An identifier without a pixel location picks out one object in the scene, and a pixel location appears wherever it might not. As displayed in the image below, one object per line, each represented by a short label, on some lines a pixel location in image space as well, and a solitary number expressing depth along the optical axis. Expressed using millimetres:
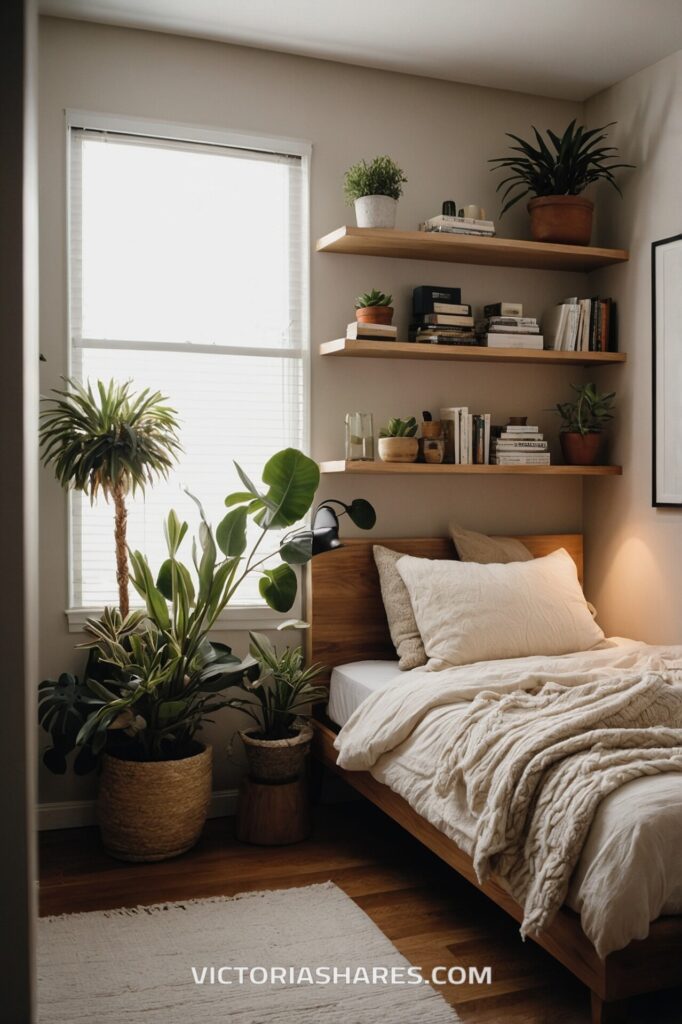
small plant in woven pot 3408
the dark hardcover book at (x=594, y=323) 4120
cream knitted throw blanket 2084
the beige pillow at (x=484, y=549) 3920
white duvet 1950
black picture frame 3838
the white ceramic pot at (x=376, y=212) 3641
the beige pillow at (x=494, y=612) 3424
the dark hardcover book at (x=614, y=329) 4156
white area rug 2283
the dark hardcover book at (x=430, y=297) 3900
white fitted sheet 3383
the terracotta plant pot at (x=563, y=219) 3973
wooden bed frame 1991
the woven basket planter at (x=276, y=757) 3395
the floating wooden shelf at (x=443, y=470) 3676
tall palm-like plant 3268
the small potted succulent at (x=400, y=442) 3736
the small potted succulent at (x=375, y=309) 3737
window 3584
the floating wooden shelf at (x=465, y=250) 3676
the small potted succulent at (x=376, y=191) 3645
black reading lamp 3377
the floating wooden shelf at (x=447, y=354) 3684
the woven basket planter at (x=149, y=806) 3209
